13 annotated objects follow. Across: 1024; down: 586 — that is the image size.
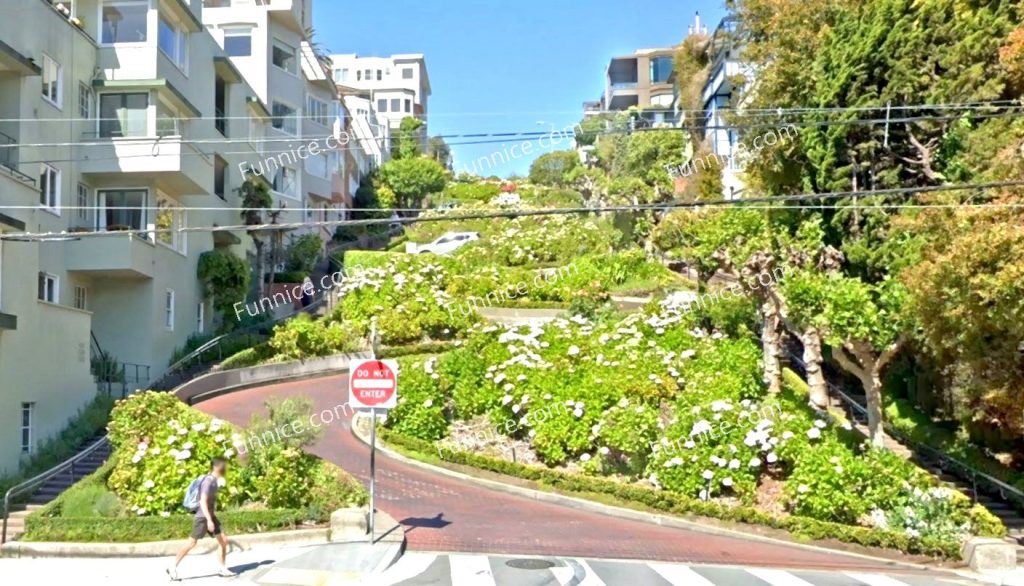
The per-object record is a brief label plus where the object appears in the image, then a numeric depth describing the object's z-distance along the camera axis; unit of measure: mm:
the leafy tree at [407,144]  79250
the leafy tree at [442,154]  96319
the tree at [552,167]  91125
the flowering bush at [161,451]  17297
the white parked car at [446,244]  51812
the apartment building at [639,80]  97250
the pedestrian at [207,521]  13492
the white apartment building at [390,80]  108000
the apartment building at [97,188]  21062
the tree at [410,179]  74375
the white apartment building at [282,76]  42719
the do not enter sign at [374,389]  15750
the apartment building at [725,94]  45406
